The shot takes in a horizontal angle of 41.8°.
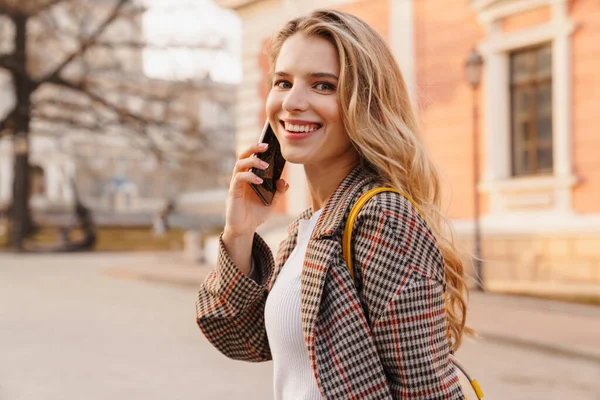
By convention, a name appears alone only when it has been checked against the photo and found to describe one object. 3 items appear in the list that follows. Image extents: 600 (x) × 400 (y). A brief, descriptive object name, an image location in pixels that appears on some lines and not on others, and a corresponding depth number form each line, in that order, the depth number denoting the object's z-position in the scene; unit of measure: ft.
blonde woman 5.08
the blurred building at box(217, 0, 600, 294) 38.83
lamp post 40.83
